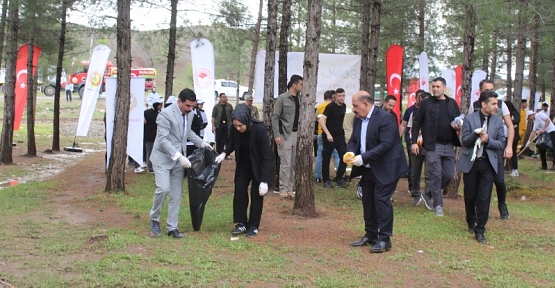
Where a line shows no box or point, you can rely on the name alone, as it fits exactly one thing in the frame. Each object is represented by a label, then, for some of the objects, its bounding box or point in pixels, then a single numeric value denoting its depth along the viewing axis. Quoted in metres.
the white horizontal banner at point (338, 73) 16.31
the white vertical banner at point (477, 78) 18.27
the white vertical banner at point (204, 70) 16.17
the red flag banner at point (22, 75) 18.12
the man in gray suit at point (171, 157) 7.47
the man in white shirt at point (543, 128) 16.27
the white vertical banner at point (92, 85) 17.48
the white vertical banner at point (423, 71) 17.05
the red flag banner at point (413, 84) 25.15
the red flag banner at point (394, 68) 15.30
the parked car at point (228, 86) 49.17
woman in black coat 7.58
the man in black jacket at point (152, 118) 14.15
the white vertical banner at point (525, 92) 33.31
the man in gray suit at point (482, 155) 7.68
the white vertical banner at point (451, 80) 20.52
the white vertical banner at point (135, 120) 12.97
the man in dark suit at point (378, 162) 6.96
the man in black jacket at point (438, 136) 9.15
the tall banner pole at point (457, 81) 21.20
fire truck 42.91
